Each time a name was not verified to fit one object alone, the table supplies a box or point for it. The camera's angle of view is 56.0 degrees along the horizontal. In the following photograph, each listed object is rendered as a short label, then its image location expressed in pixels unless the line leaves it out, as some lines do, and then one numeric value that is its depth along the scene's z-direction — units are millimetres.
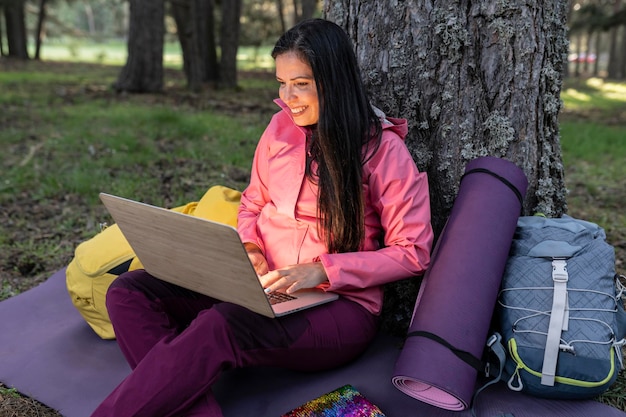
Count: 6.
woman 2021
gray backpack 2023
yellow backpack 2734
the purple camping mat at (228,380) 2148
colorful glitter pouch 2094
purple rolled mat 1973
